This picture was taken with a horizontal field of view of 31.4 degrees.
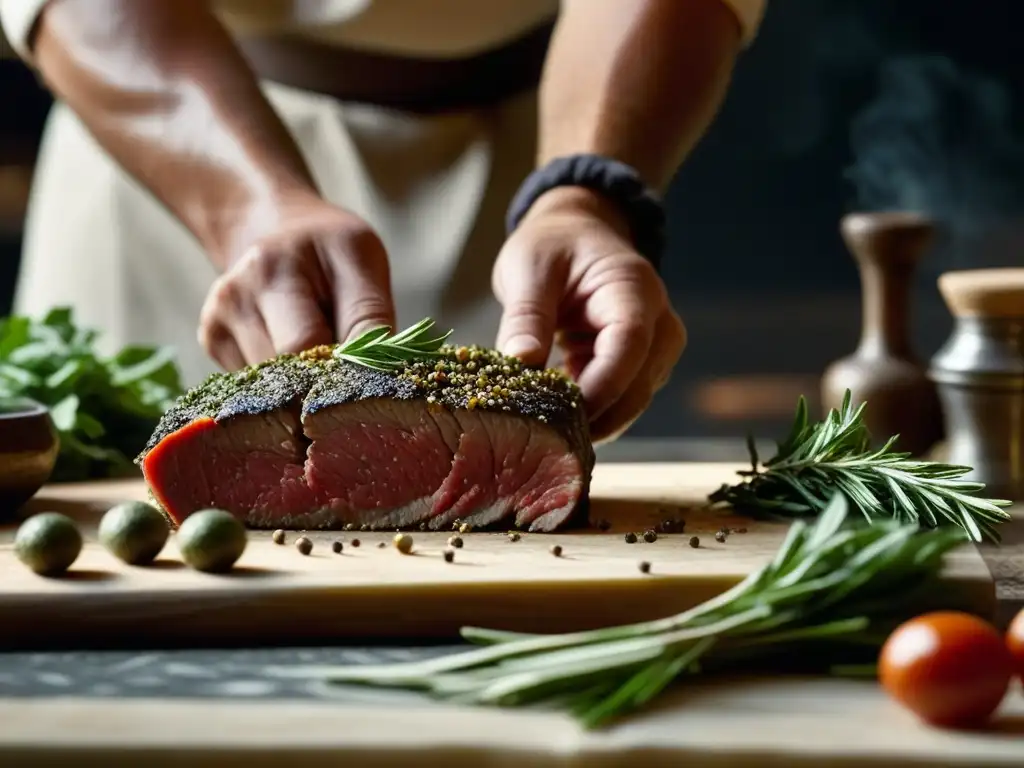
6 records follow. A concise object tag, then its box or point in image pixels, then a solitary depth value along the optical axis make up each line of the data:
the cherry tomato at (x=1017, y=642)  0.54
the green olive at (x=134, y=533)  0.61
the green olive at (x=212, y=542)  0.59
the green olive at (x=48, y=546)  0.60
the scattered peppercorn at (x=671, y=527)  0.67
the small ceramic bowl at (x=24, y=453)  0.70
